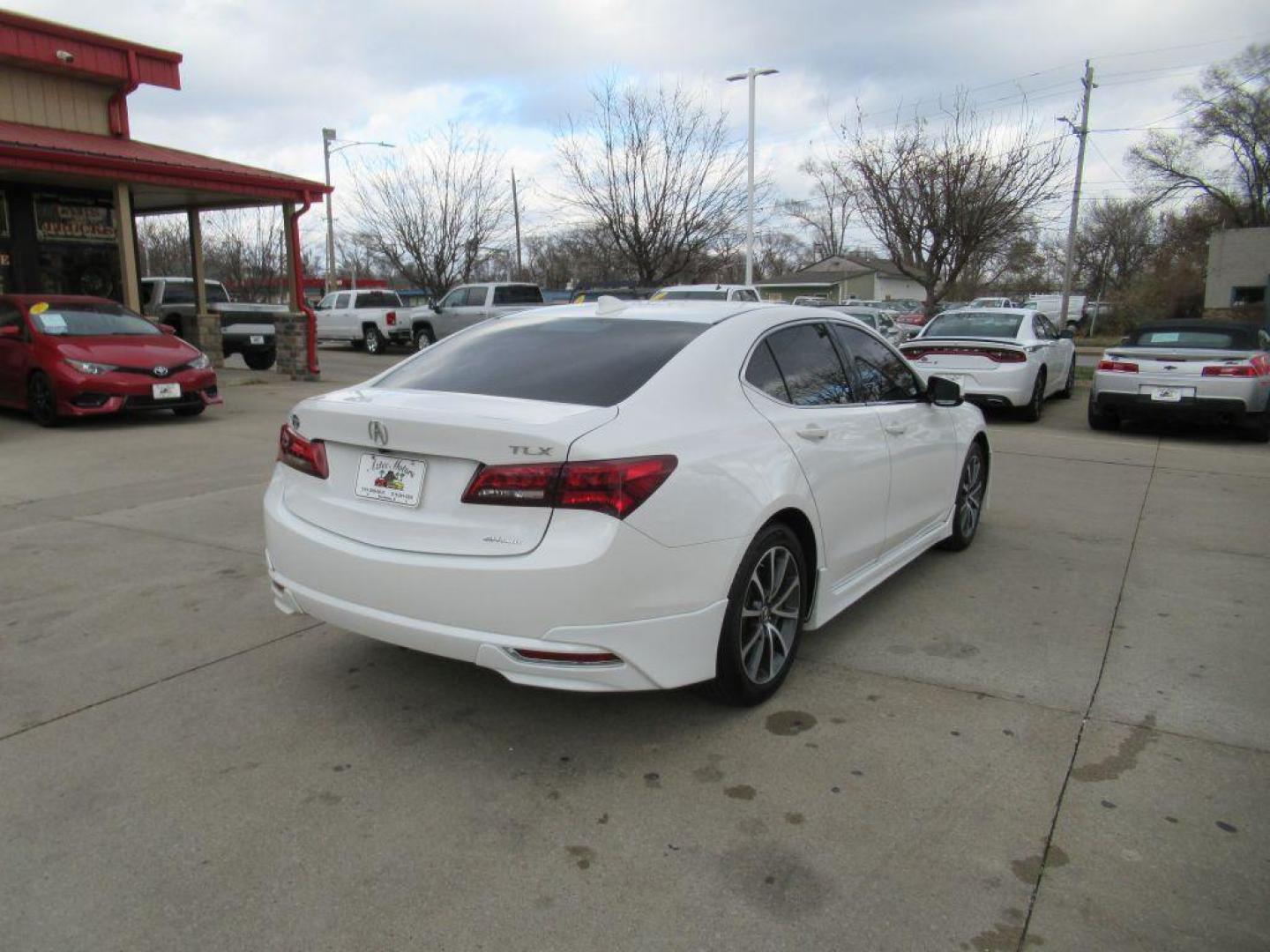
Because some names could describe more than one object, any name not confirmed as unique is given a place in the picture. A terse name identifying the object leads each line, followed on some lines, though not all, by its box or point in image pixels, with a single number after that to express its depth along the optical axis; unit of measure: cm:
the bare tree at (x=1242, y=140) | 4572
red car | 1012
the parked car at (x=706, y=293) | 1636
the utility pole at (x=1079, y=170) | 3169
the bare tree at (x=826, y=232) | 6919
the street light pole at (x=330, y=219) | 3166
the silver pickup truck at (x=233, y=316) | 1784
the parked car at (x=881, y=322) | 1954
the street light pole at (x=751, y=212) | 2503
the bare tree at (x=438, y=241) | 3170
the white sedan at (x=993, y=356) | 1199
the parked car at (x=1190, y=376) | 1043
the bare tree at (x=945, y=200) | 2100
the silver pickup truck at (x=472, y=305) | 2253
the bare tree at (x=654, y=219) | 2514
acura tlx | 293
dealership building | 1368
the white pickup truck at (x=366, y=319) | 2495
